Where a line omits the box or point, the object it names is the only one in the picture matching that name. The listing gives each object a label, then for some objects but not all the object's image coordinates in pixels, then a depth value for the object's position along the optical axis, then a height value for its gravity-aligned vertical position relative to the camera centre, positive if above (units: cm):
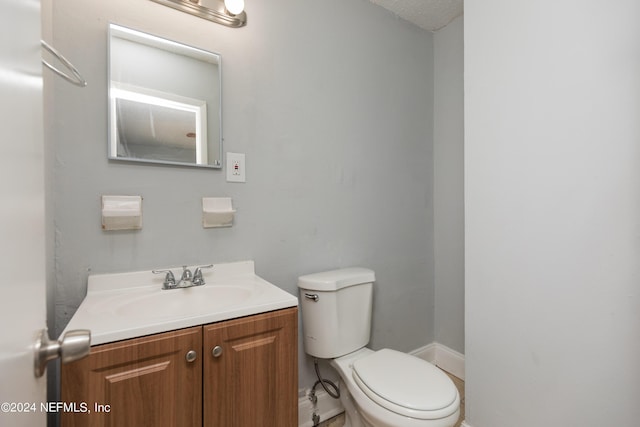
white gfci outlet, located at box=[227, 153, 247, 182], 138 +21
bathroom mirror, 117 +46
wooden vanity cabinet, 75 -47
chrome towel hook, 70 +39
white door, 34 +0
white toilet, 106 -68
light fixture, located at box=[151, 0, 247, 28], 126 +88
